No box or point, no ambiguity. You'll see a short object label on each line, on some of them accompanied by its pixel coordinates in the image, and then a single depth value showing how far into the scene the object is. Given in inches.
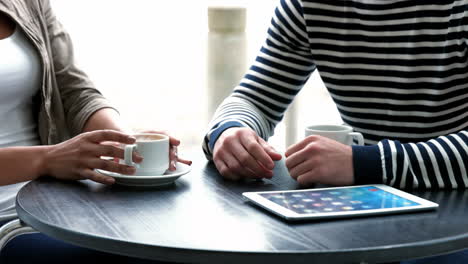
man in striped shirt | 68.9
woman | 83.3
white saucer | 68.9
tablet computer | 62.7
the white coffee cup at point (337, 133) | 71.6
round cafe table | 58.0
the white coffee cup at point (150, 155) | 68.9
